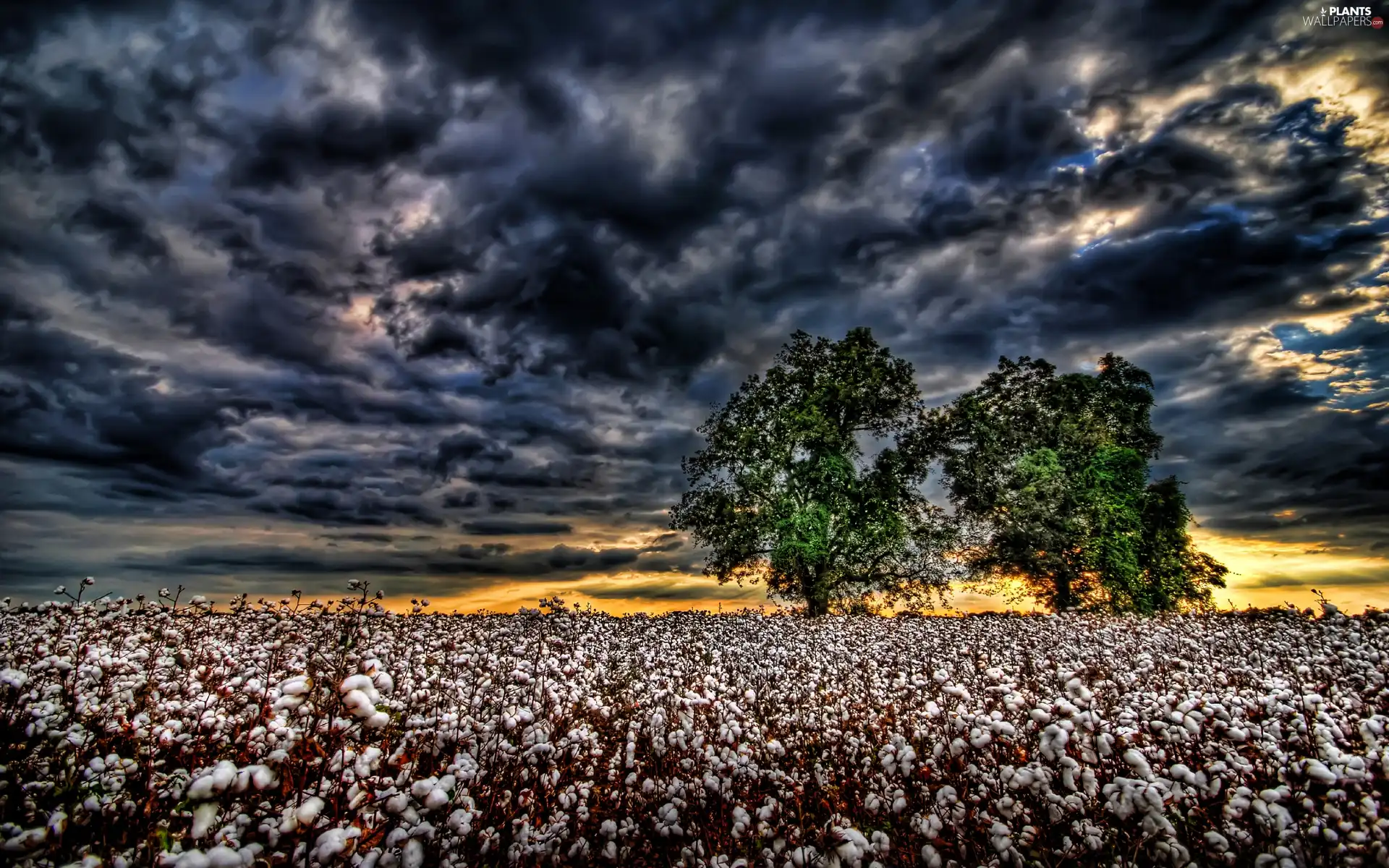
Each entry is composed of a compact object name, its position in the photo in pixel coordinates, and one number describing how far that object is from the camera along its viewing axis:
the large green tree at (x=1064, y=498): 31.44
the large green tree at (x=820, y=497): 28.00
